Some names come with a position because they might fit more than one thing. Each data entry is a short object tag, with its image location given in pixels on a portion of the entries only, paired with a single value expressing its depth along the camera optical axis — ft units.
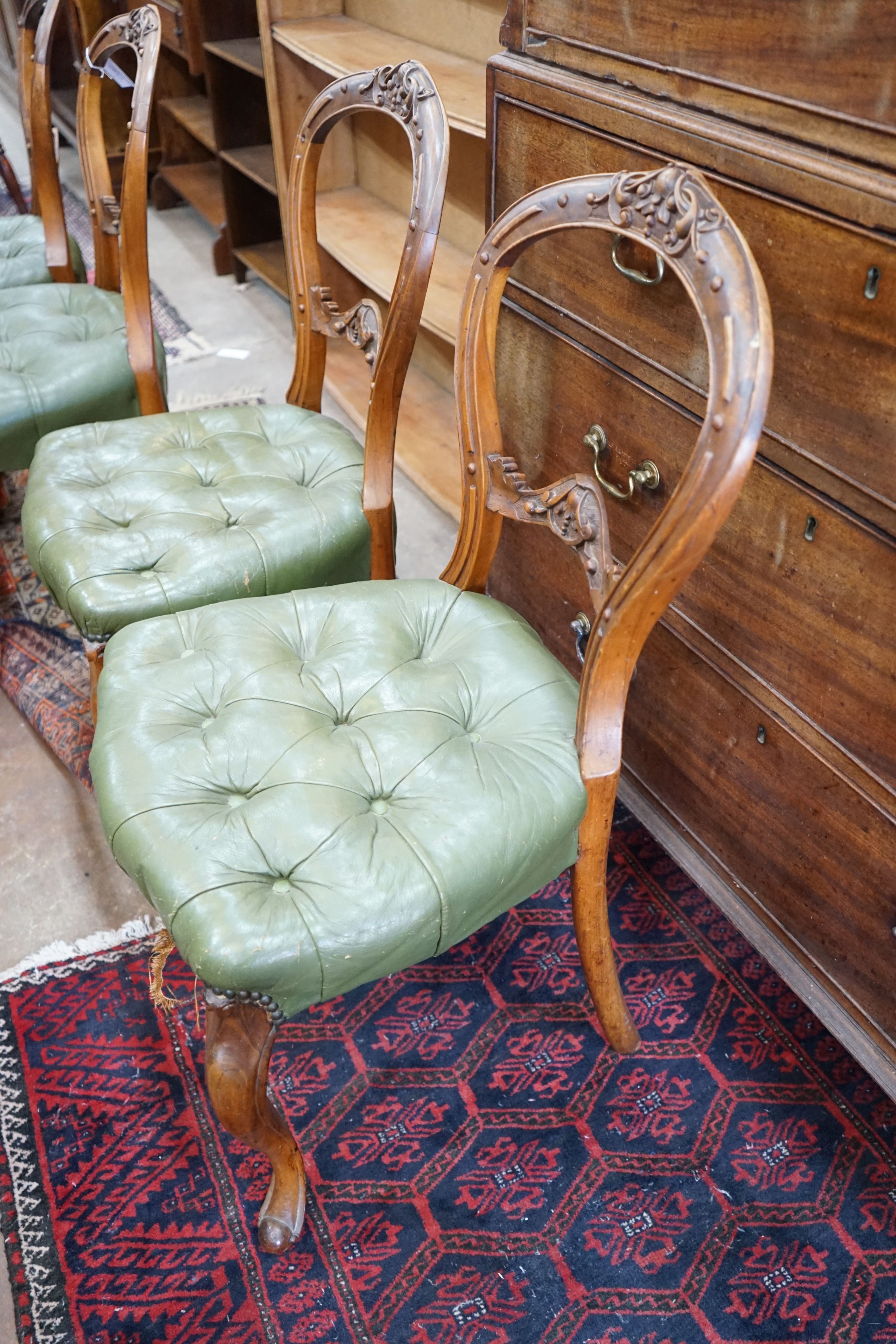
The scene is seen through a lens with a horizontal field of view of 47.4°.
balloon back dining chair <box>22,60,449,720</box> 4.17
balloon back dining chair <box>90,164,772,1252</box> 2.88
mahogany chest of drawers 2.77
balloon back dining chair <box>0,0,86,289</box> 6.30
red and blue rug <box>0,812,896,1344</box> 3.57
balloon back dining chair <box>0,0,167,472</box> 5.25
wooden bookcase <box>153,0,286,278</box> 9.50
